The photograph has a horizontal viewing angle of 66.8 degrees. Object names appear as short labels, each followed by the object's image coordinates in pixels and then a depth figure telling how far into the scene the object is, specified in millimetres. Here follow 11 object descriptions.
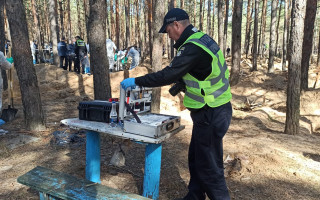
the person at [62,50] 13961
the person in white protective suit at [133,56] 14891
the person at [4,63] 5540
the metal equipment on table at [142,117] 2346
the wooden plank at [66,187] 2242
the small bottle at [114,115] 2773
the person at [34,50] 17634
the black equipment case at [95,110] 2858
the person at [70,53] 14039
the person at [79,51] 12766
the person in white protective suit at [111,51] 13568
